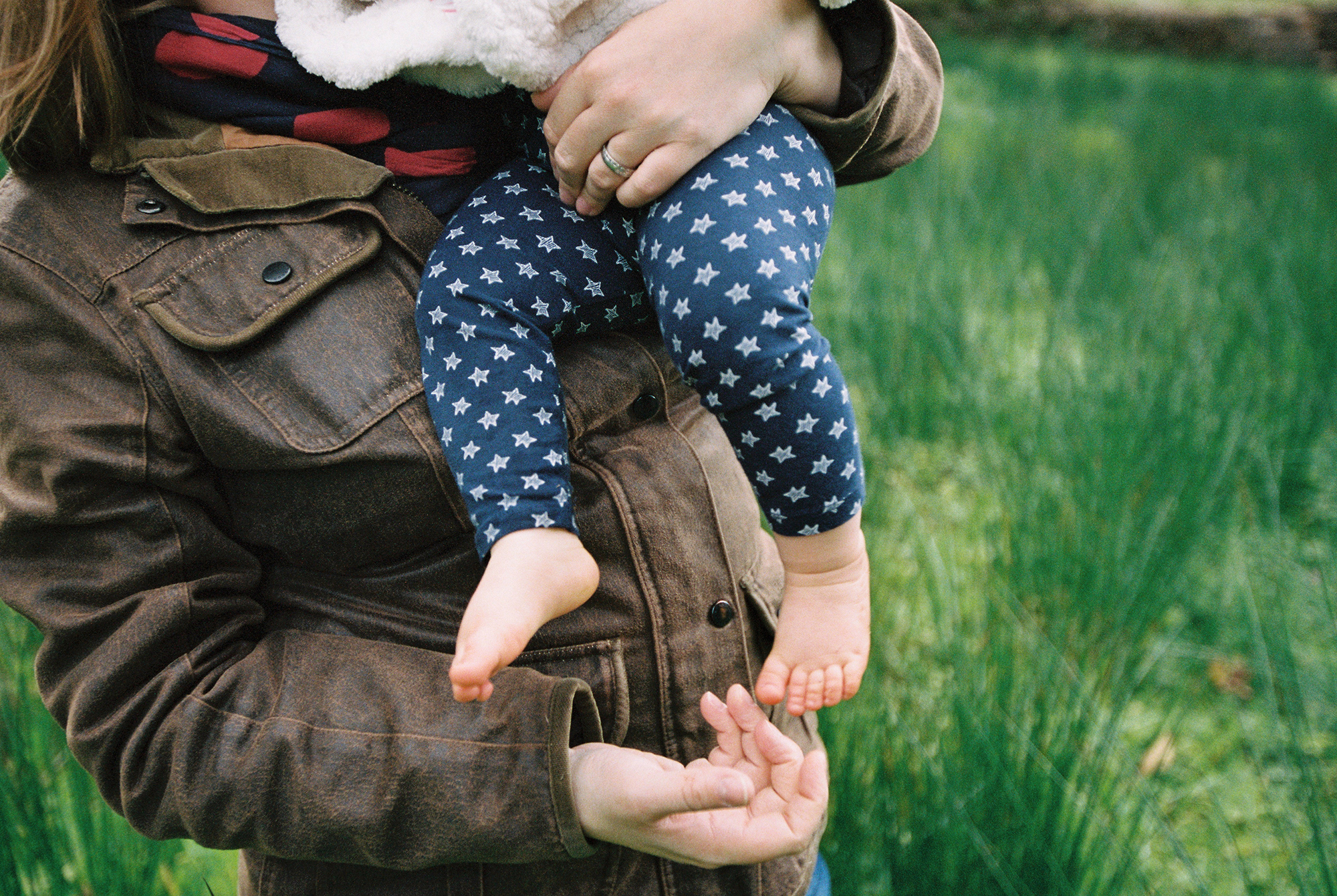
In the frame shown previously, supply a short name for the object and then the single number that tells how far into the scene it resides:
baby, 0.81
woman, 0.80
